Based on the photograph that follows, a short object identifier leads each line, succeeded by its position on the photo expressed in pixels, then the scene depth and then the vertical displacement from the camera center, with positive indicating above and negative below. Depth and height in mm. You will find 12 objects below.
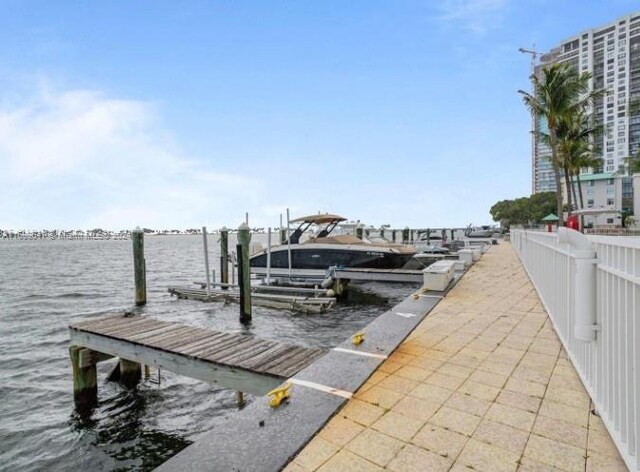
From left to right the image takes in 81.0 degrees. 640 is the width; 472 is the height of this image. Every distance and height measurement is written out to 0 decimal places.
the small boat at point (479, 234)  36719 -1582
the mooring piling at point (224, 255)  15797 -1288
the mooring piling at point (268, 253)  14477 -1196
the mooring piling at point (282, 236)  17948 -603
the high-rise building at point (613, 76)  93750 +36760
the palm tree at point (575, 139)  25031 +5395
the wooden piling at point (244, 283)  10797 -1688
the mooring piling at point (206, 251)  13531 -988
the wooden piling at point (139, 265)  14039 -1429
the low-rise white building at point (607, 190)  63875 +4492
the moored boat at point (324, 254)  15195 -1333
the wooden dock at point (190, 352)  4234 -1631
